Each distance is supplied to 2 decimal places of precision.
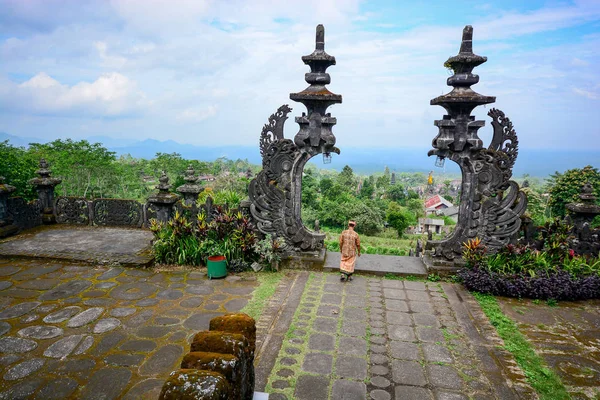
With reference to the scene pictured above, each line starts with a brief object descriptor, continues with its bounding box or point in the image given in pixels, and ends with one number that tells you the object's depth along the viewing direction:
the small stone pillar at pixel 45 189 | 10.41
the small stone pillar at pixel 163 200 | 8.66
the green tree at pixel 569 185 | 18.61
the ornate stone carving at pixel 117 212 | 10.49
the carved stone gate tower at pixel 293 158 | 7.79
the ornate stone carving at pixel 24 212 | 9.88
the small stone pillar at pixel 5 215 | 9.44
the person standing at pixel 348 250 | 7.39
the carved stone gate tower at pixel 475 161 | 7.32
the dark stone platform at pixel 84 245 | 8.01
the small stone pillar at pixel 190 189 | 9.27
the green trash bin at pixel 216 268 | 7.42
